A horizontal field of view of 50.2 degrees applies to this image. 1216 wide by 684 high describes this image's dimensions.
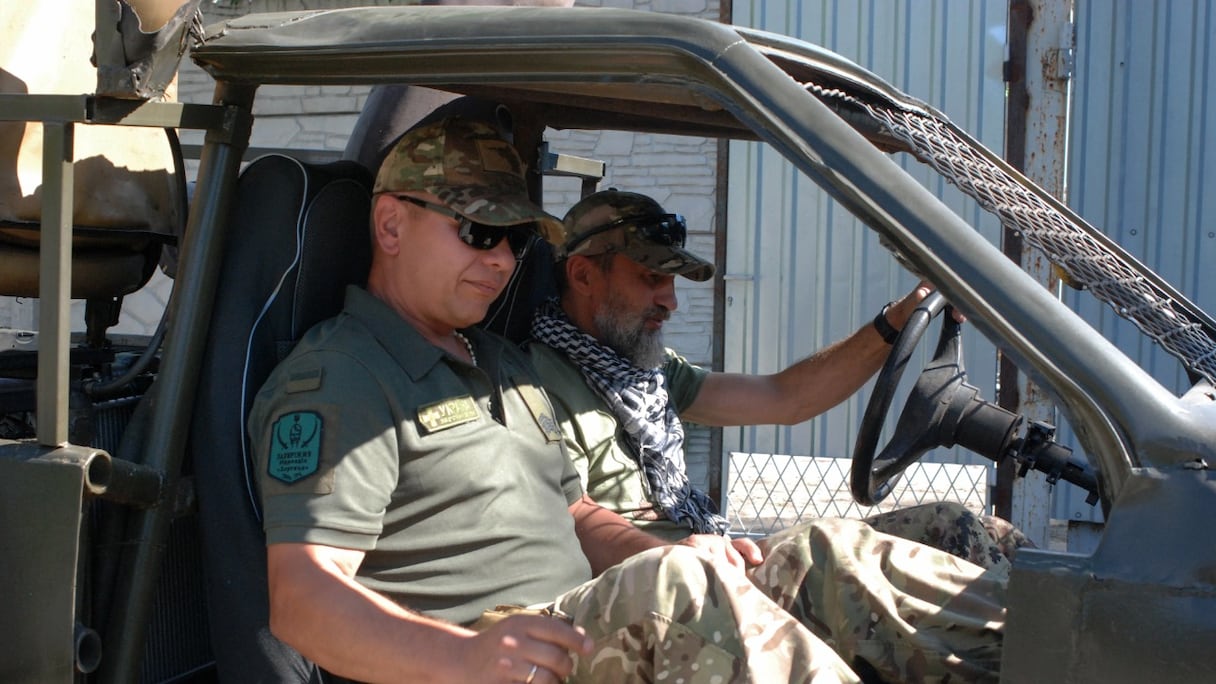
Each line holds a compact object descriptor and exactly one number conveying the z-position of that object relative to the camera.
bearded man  2.93
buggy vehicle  1.45
